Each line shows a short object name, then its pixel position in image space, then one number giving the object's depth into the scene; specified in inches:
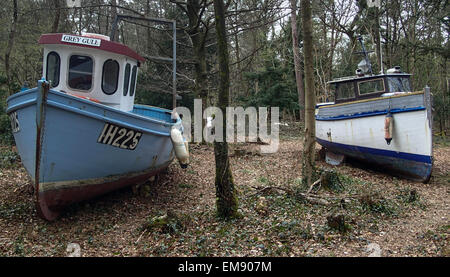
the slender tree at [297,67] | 675.4
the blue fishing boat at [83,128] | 209.8
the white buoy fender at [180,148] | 274.8
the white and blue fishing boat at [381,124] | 347.6
